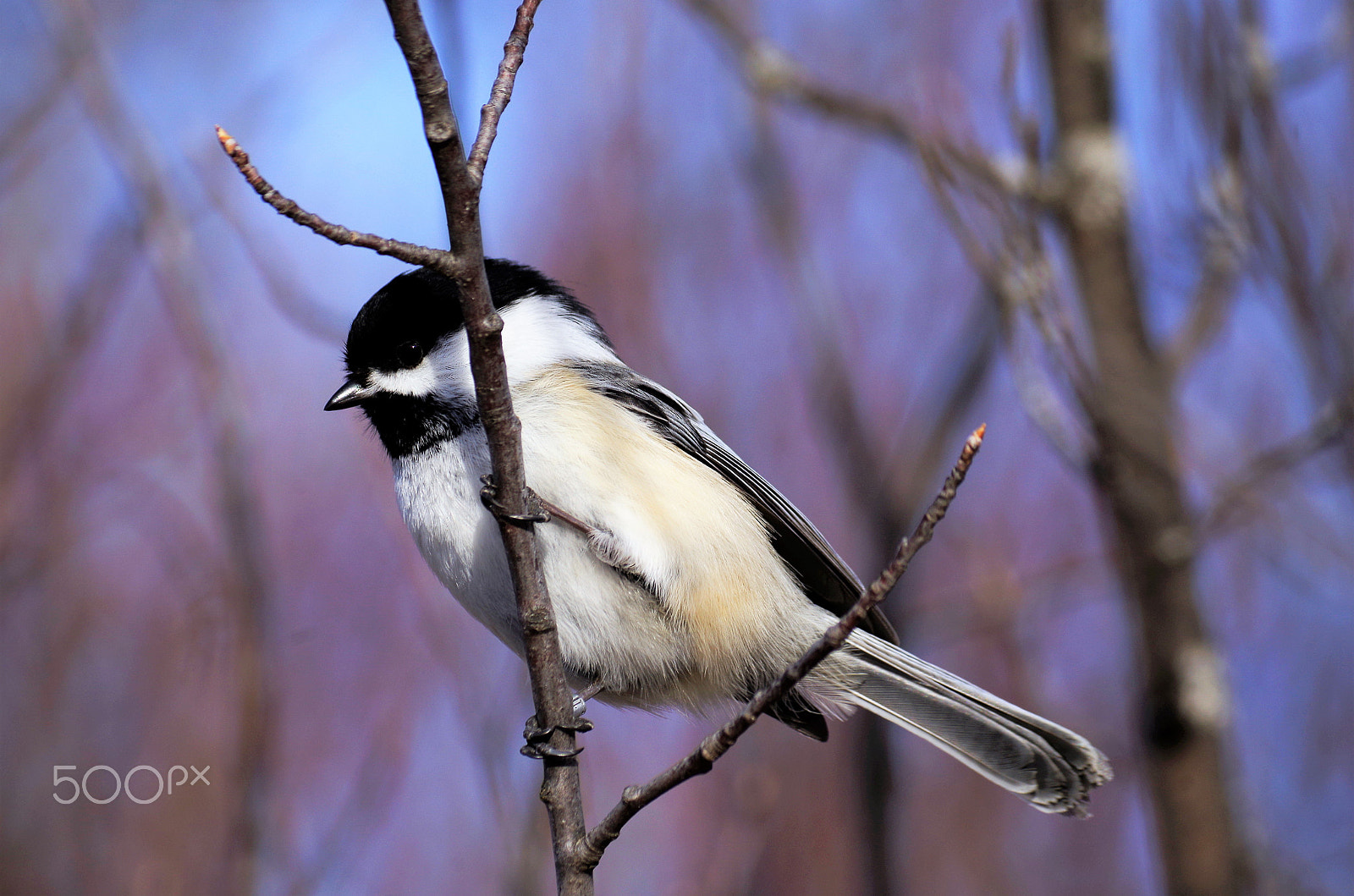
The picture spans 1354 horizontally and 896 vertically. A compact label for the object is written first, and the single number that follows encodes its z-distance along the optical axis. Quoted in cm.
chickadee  343
